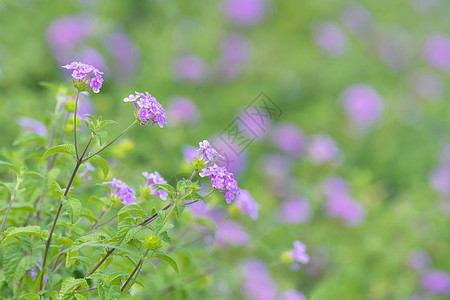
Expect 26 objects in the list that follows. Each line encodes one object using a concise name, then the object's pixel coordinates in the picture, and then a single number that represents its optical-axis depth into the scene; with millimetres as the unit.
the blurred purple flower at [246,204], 3289
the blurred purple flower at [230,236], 5164
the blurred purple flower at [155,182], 2493
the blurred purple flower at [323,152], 6832
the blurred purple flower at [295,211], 6203
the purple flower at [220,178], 2172
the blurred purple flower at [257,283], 5180
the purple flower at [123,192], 2551
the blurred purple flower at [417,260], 5578
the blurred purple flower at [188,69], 7645
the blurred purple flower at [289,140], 7660
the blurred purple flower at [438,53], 10930
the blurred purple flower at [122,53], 7492
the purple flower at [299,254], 3340
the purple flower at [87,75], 2203
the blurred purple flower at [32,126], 3725
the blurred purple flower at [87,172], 2976
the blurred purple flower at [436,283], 5680
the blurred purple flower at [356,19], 10844
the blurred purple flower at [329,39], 9453
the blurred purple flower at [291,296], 4320
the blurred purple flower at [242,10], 9336
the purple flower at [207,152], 2266
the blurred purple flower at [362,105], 8242
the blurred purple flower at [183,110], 6348
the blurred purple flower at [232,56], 8344
